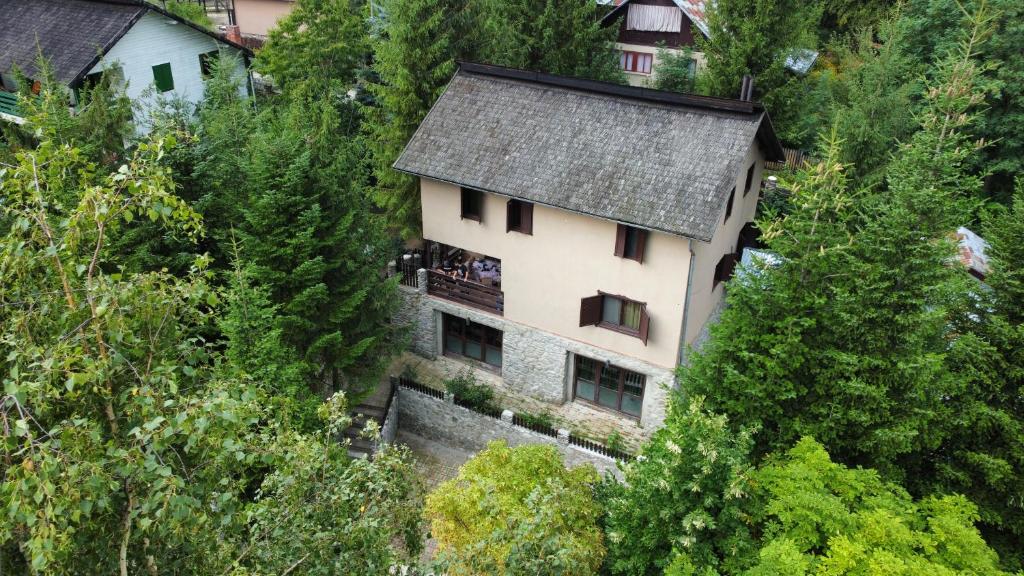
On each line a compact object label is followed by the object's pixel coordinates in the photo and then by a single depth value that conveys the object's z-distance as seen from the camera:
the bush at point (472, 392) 26.75
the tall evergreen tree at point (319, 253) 20.80
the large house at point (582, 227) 22.72
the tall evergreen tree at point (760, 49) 31.89
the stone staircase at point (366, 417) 25.28
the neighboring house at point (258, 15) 52.91
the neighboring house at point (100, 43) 31.34
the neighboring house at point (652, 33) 41.48
